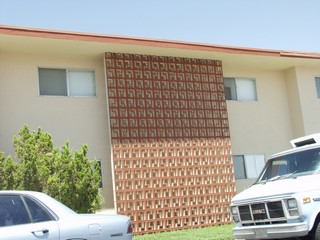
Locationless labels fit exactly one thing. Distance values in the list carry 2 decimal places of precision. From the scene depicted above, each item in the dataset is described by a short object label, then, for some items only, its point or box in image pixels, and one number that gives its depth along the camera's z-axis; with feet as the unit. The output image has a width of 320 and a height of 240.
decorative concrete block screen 50.96
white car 20.20
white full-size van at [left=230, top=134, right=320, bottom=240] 27.71
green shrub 41.98
